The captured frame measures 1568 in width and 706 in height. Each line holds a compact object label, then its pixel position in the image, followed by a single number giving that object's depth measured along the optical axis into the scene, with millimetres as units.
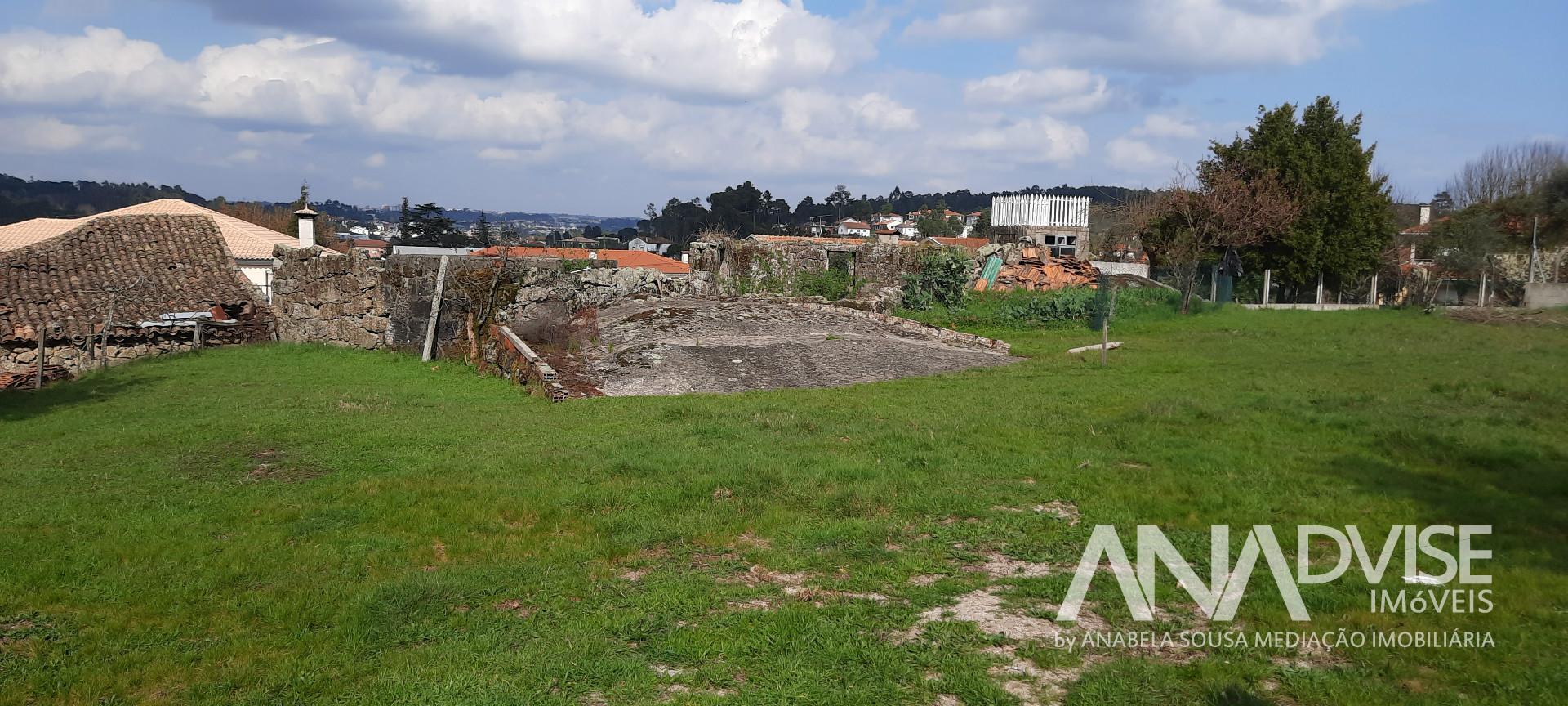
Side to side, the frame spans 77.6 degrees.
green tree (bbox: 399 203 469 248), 56172
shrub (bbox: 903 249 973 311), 23500
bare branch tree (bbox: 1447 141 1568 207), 38531
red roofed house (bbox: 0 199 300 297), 30828
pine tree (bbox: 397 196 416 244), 62438
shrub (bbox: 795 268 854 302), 24547
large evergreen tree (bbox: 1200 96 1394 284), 28406
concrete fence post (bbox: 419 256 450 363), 17875
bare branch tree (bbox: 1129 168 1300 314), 27844
